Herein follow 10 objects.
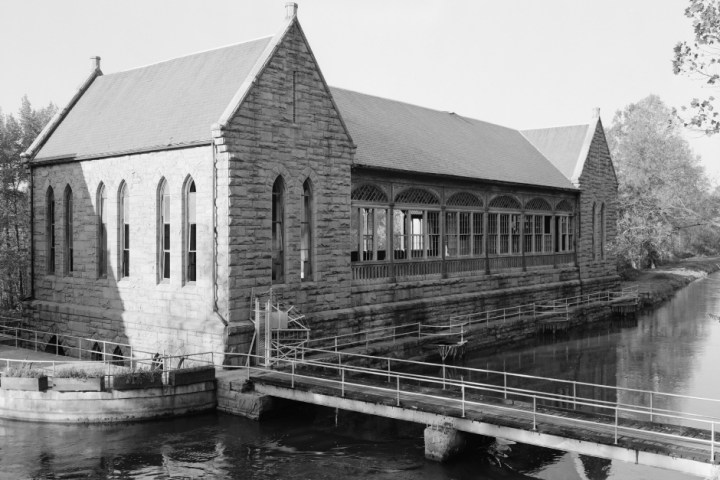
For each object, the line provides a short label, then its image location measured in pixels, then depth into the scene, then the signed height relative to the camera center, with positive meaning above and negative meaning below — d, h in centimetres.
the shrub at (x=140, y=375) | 1816 -319
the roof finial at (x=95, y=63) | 3247 +841
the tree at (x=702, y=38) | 1441 +414
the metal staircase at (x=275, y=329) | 2142 -255
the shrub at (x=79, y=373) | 1880 -326
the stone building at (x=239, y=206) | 2252 +153
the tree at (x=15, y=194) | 4050 +323
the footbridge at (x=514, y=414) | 1358 -375
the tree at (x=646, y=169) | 5856 +664
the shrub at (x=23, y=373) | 1864 -318
